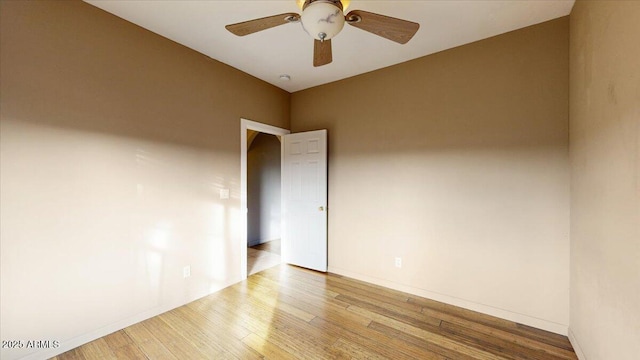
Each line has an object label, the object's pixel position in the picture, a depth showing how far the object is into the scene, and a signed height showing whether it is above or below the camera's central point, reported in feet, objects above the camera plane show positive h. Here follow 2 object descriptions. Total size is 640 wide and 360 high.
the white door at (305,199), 11.38 -0.96
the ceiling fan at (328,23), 4.49 +3.13
